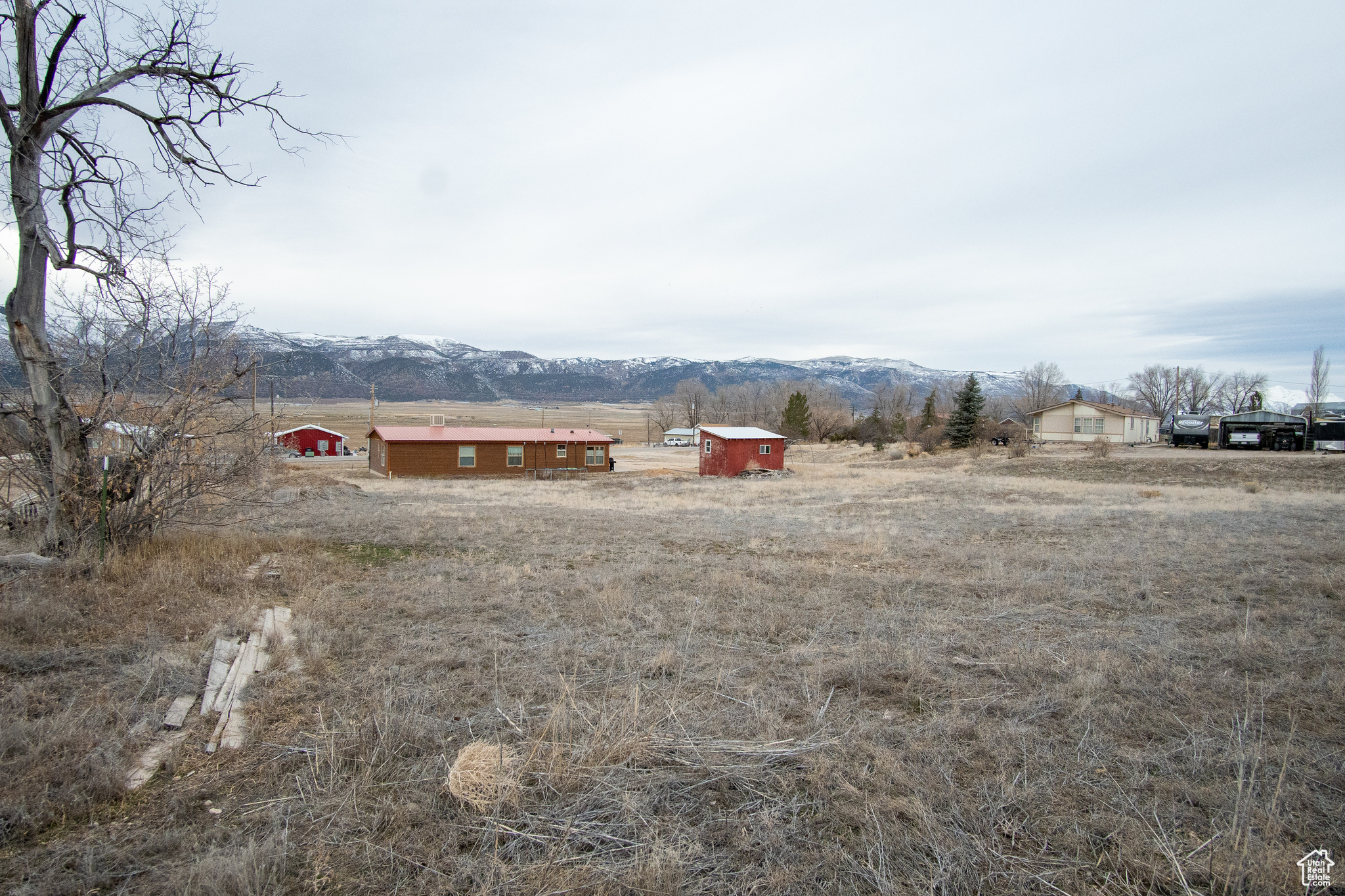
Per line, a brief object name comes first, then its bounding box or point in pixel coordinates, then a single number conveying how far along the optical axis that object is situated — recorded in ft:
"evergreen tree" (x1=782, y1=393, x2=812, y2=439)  246.47
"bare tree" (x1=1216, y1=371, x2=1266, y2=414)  308.09
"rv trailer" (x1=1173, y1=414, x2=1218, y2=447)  150.41
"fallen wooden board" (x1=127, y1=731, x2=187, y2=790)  11.80
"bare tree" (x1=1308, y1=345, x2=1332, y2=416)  265.75
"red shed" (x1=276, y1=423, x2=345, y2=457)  185.57
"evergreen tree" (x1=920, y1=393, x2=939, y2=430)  205.67
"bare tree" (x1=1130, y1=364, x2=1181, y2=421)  303.48
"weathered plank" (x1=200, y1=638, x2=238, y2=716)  14.94
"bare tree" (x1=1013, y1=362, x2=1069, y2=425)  338.71
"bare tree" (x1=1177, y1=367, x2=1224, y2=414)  297.53
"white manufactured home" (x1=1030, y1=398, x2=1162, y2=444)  179.11
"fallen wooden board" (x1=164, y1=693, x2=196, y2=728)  13.66
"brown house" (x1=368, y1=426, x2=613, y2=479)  128.98
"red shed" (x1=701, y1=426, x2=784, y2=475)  127.34
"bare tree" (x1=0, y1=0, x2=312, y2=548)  23.22
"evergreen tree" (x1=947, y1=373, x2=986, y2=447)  170.91
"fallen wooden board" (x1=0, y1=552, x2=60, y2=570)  22.13
